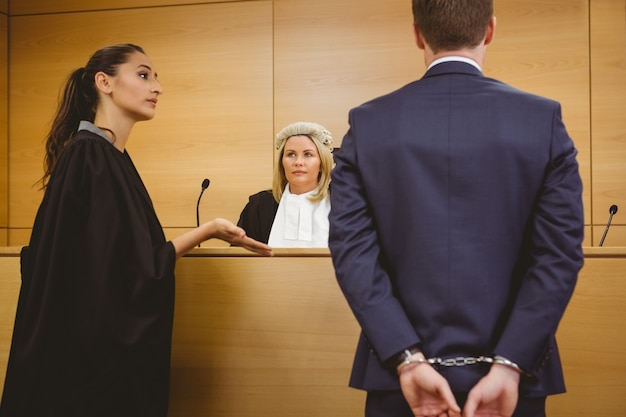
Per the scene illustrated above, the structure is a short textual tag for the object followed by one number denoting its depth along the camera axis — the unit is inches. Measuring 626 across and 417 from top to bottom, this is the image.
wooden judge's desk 80.7
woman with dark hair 71.5
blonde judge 145.3
